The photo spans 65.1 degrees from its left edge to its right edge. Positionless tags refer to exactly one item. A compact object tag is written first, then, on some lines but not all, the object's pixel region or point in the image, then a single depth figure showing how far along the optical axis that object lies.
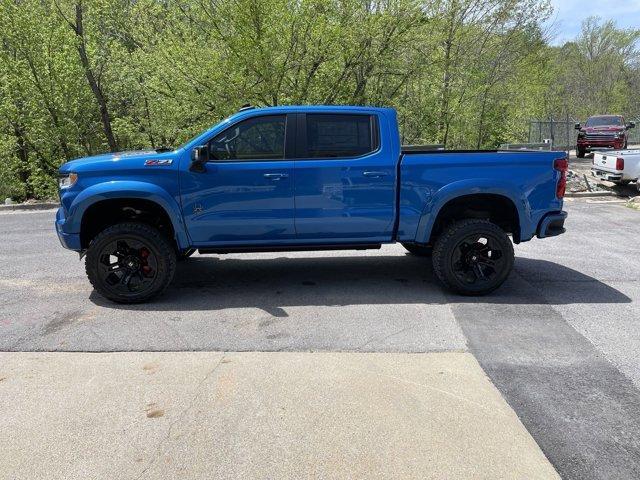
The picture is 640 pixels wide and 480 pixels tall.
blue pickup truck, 4.93
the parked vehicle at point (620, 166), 12.17
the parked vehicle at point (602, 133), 22.62
